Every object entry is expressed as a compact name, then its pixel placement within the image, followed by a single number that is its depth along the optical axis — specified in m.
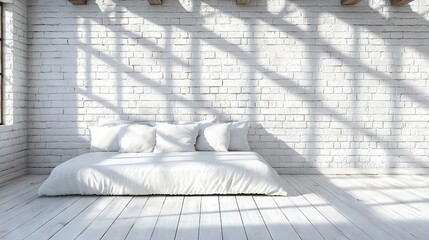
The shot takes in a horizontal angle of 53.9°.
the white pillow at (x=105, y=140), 4.91
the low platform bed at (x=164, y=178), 3.93
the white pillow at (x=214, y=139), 4.87
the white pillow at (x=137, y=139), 4.81
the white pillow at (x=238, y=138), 5.00
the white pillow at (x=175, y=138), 4.80
